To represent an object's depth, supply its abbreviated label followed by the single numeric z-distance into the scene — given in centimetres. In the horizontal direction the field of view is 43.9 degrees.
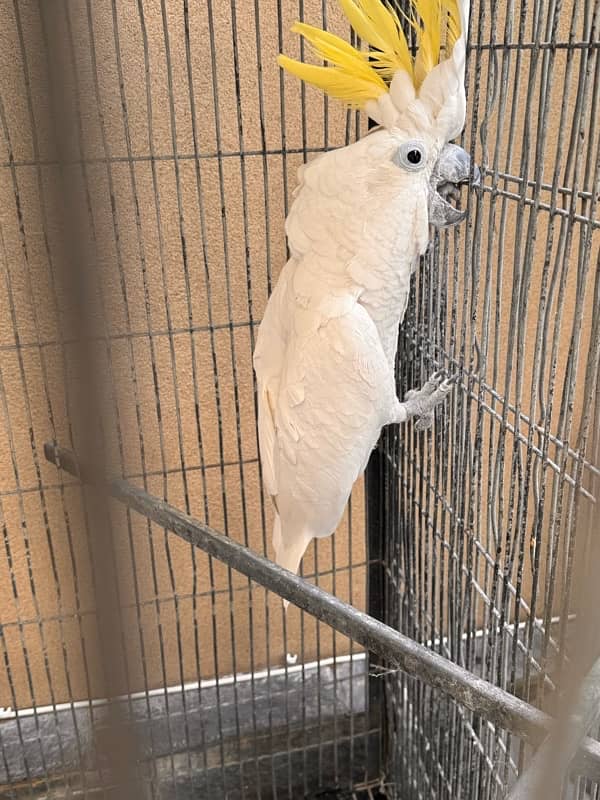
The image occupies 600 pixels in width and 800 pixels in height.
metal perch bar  69
